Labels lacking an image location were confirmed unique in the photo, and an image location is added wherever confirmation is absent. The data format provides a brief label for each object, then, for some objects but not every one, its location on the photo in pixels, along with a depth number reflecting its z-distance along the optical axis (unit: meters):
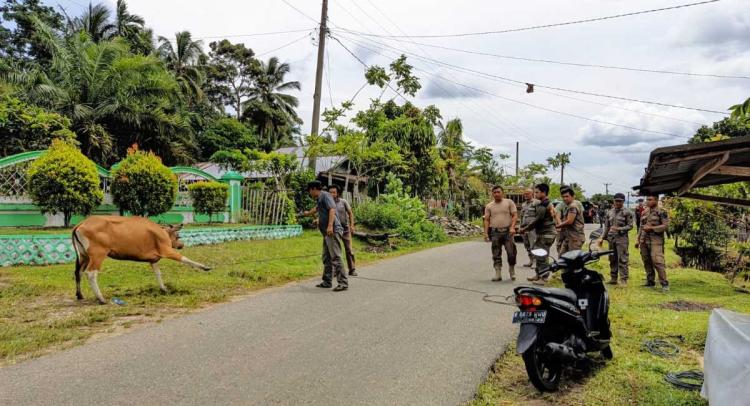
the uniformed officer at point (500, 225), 9.28
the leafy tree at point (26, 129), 16.97
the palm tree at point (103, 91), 22.97
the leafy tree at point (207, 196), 15.06
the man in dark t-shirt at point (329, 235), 8.37
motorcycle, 4.06
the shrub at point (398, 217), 18.25
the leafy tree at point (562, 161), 68.12
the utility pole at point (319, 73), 18.16
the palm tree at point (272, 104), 41.50
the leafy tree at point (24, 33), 29.94
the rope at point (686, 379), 4.10
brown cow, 6.97
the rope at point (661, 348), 5.05
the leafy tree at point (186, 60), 36.28
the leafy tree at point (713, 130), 36.06
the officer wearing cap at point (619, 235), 9.63
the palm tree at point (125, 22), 32.75
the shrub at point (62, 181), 10.52
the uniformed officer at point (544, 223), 8.93
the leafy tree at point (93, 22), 30.94
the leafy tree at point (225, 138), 33.97
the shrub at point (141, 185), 12.60
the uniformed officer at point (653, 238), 9.20
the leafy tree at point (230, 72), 42.69
